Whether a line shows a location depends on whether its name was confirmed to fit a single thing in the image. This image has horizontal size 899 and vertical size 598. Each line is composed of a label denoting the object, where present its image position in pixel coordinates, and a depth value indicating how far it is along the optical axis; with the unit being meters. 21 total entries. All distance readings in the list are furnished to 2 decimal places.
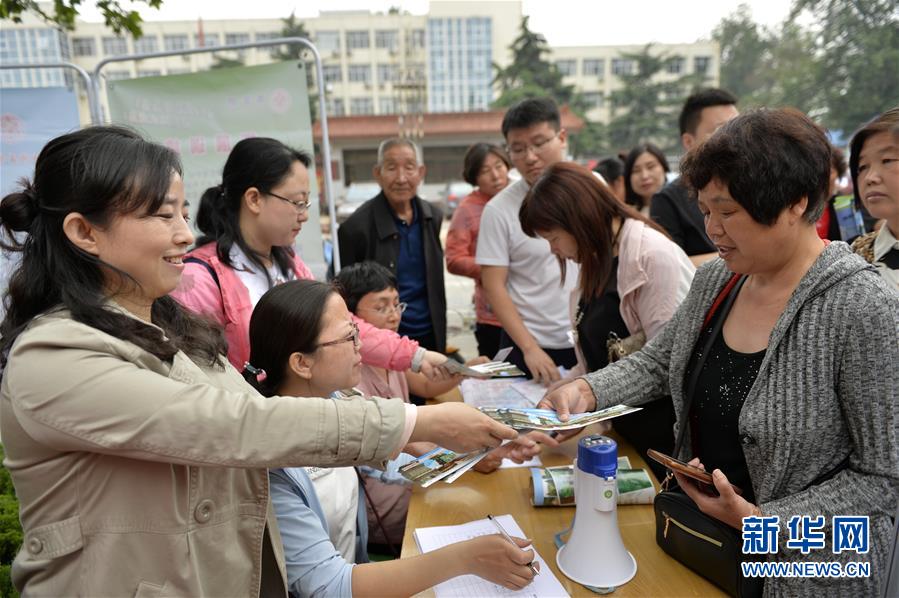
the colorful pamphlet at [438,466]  1.36
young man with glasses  2.92
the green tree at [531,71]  30.42
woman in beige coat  0.95
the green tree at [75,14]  2.54
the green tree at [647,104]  33.03
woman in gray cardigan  1.16
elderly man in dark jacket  3.34
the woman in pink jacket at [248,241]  1.96
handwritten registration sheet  1.33
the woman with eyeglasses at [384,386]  2.00
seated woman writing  1.31
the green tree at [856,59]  21.77
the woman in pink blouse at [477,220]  3.59
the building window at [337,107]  42.41
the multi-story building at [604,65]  40.74
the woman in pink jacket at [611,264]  1.92
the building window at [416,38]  42.44
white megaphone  1.30
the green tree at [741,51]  41.47
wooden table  1.33
